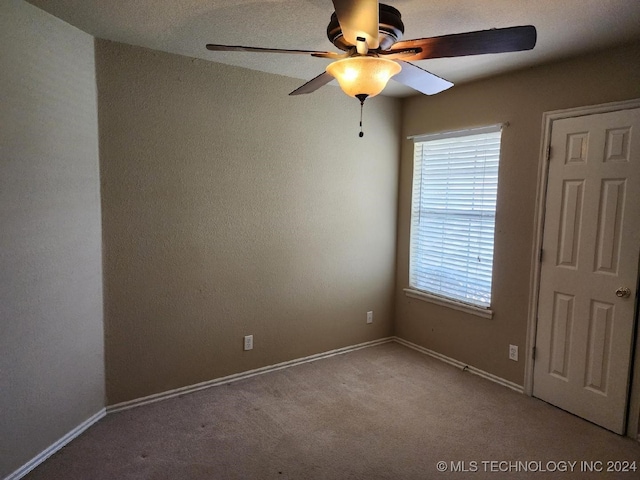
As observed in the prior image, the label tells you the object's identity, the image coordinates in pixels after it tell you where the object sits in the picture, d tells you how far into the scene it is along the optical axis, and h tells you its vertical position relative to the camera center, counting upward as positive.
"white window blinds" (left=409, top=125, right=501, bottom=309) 3.37 -0.04
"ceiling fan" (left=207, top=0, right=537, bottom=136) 1.49 +0.65
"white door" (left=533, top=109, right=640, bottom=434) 2.55 -0.36
